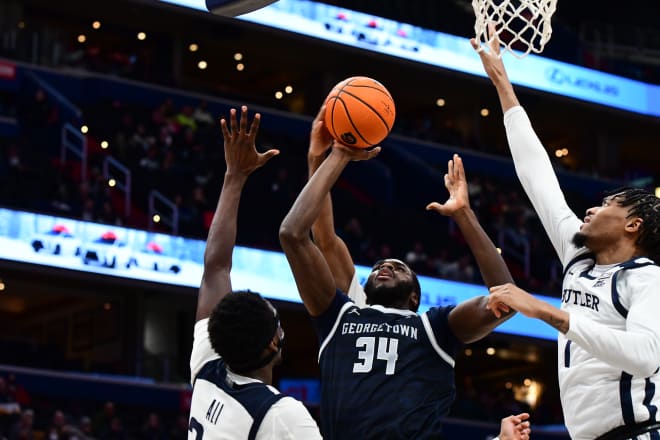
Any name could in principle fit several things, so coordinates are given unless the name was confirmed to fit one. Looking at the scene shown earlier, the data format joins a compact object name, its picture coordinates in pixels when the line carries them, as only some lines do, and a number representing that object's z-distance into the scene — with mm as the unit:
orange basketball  5195
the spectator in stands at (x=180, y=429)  18281
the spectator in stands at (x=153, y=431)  18016
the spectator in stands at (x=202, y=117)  23828
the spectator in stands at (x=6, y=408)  16469
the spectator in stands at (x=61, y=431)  16653
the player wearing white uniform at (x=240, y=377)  3959
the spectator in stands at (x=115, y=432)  17609
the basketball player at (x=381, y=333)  4832
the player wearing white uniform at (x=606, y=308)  4336
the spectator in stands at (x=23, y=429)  16172
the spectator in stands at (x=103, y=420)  17719
